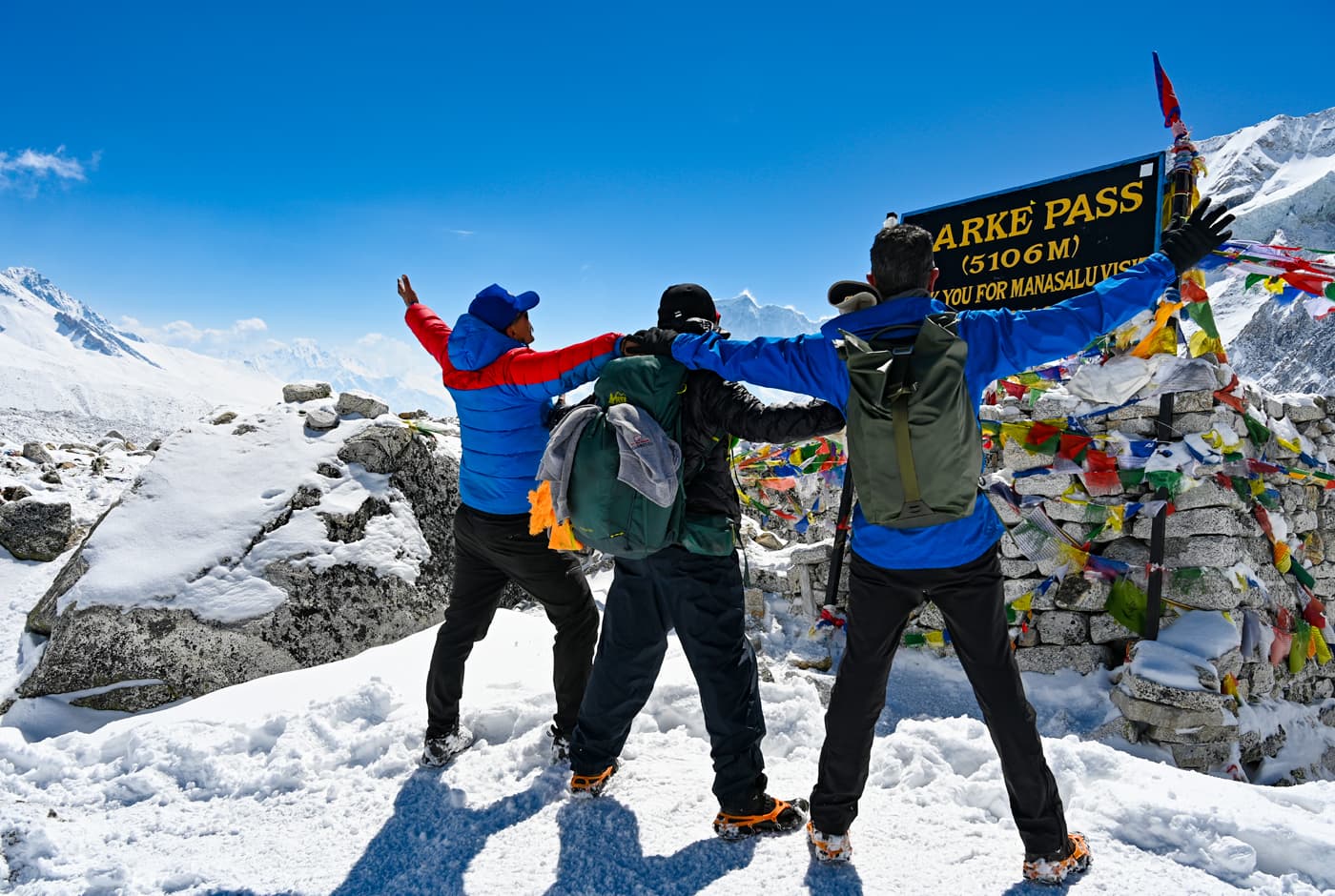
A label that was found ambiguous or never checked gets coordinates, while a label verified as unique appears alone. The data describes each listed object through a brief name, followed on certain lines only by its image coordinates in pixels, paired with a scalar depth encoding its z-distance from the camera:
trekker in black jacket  2.75
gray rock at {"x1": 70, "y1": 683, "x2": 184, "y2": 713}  4.21
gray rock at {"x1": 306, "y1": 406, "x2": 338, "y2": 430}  6.31
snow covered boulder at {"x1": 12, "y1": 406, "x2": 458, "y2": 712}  4.34
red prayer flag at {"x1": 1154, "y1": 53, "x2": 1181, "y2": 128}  5.09
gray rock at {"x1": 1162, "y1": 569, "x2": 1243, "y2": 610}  4.87
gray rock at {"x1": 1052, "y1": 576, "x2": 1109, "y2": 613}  5.32
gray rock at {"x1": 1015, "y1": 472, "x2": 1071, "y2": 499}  5.47
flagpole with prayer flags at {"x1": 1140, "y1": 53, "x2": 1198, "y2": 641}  4.92
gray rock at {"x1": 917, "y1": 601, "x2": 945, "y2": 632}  6.07
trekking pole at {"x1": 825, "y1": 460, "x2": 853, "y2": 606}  5.39
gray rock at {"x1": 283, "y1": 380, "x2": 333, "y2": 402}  7.69
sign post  4.95
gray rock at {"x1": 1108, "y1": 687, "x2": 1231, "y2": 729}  4.48
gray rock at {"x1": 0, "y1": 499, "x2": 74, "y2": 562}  7.86
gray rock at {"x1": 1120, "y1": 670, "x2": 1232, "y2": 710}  4.46
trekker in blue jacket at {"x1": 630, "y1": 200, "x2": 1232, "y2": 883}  2.38
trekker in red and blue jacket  3.23
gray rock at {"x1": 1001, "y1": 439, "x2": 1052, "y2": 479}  5.62
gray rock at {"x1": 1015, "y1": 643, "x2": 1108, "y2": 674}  5.30
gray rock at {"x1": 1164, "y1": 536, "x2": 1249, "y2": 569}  4.93
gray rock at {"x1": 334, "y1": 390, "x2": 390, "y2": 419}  6.65
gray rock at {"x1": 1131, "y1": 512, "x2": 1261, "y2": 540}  4.96
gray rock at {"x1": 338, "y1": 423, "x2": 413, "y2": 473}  5.97
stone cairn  4.63
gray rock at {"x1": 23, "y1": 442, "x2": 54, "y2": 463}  12.59
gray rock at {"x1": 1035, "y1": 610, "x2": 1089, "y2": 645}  5.40
